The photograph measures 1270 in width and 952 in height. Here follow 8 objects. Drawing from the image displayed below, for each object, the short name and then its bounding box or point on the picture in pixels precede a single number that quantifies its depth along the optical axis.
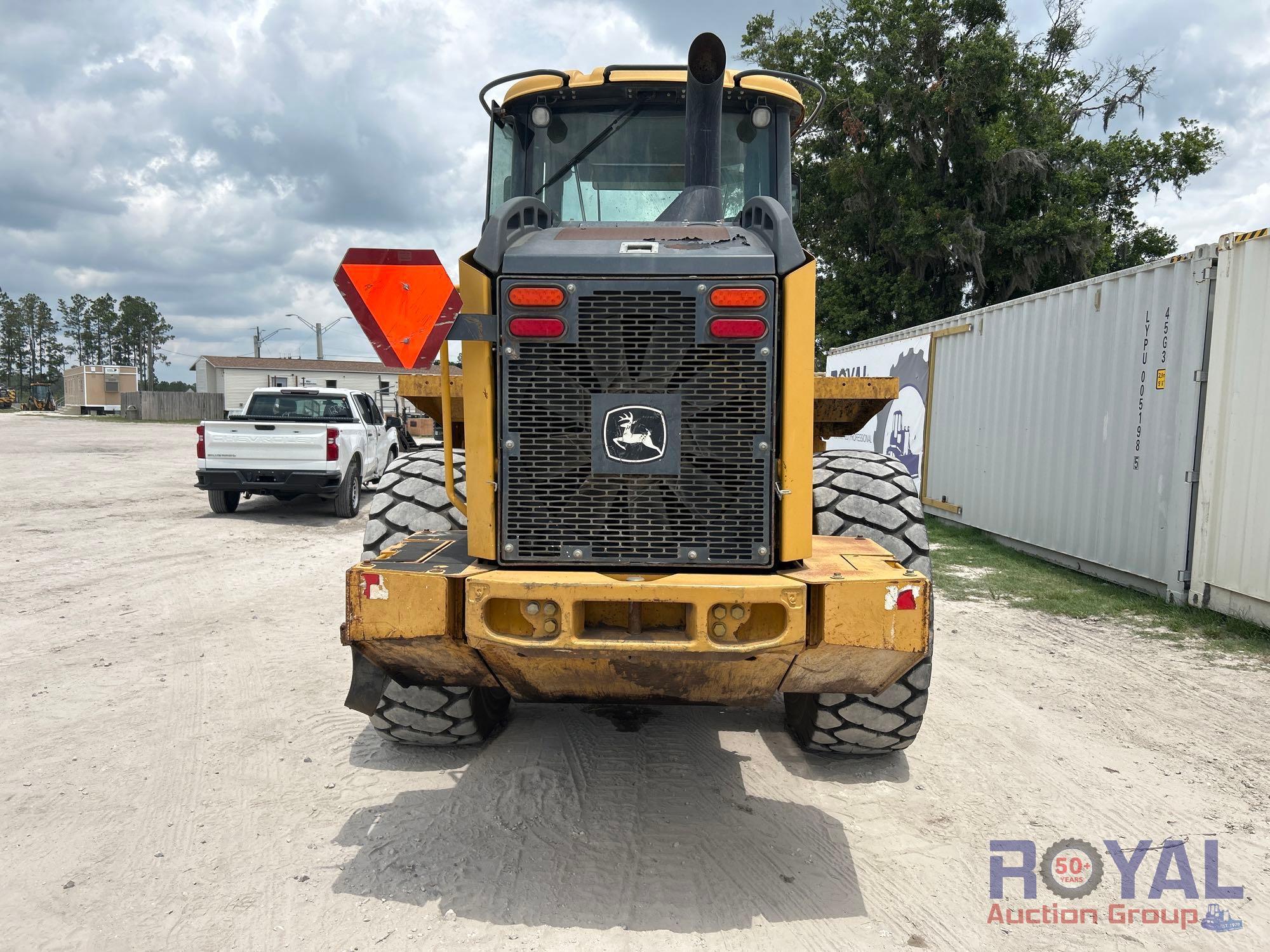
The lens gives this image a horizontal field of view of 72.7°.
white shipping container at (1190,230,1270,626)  6.12
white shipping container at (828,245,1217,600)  6.94
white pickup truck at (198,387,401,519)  11.17
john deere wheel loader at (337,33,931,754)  2.57
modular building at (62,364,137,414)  69.81
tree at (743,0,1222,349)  21.12
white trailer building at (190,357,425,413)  61.84
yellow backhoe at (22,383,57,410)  68.19
